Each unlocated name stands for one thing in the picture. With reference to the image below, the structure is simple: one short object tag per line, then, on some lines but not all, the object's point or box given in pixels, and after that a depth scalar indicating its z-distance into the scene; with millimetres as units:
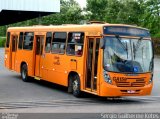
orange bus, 15203
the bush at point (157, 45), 49081
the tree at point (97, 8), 64381
